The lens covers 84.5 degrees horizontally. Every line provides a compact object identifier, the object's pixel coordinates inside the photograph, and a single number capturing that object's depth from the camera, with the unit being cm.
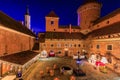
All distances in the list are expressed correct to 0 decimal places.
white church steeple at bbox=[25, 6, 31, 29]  2478
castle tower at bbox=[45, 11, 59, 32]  2573
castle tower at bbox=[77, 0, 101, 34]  2421
